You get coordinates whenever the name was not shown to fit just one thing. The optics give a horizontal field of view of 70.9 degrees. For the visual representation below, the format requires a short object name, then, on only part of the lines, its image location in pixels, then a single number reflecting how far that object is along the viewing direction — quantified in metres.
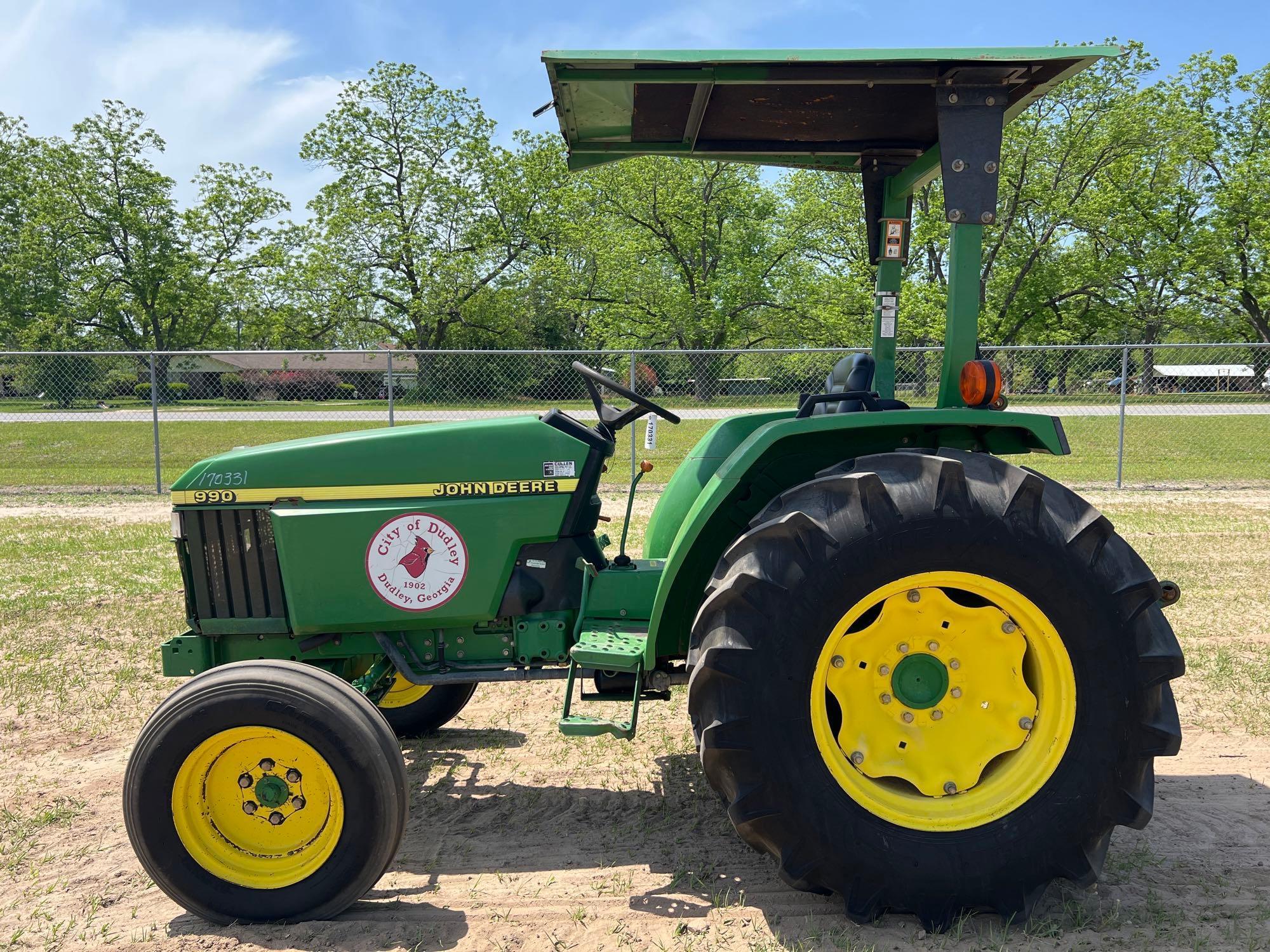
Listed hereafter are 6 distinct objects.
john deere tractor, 2.24
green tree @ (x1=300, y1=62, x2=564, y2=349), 27.27
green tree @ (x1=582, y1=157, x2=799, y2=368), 26.62
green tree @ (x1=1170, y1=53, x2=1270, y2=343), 23.41
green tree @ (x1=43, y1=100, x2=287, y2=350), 28.89
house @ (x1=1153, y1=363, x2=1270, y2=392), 15.41
